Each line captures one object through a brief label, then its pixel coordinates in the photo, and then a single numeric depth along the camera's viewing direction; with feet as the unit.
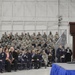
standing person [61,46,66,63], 53.45
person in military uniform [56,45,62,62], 54.39
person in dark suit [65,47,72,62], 50.85
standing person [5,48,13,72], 47.44
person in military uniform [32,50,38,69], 52.08
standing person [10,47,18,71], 48.76
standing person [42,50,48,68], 54.60
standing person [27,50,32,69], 51.55
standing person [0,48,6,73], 46.52
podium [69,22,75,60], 21.48
